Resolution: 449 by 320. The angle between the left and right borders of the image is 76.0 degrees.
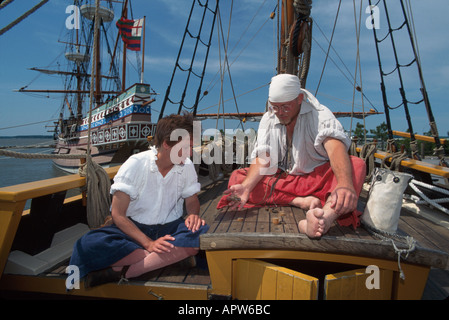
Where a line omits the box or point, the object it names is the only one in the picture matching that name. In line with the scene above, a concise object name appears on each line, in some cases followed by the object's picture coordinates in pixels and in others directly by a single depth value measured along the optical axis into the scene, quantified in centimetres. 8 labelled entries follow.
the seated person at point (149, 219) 175
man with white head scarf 204
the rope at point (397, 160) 321
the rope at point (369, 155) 338
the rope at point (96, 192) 238
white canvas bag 162
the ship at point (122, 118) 1806
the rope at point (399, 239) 145
